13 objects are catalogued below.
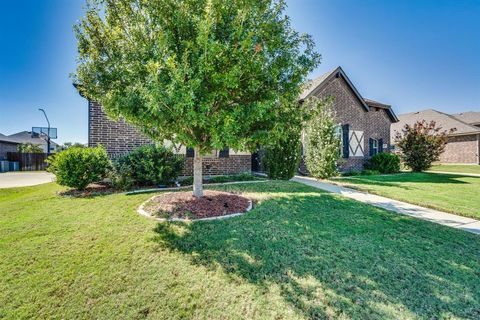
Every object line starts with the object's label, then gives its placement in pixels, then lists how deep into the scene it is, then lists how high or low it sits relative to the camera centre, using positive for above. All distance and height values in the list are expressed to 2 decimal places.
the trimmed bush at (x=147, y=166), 7.64 -0.23
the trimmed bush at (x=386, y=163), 15.09 -0.48
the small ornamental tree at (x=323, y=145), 10.24 +0.54
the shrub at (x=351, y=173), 13.93 -1.07
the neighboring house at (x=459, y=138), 22.23 +1.72
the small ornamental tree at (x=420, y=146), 15.00 +0.63
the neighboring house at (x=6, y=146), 29.29 +2.20
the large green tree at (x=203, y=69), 3.92 +1.81
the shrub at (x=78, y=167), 6.93 -0.20
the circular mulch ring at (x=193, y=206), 4.78 -1.13
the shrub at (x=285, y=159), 9.44 -0.06
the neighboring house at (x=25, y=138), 36.22 +3.99
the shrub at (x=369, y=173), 14.23 -1.08
